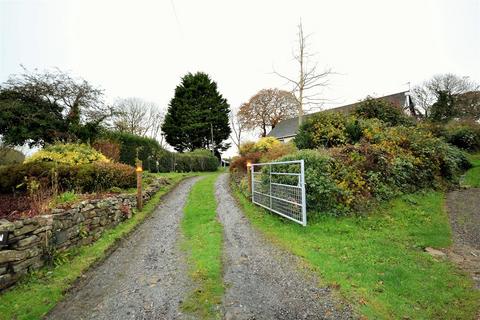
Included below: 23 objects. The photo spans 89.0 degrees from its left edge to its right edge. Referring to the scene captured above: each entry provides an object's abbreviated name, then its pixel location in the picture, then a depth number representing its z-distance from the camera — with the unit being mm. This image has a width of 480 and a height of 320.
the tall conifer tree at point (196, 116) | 30592
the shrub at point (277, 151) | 10773
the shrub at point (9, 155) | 13522
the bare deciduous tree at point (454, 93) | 21797
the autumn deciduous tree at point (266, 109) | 32312
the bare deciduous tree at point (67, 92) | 12992
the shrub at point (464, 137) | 13078
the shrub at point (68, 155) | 9258
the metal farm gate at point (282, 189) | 5652
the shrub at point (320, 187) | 5988
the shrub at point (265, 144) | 13336
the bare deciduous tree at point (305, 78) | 15328
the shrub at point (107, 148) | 12812
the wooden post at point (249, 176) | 9158
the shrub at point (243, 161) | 12156
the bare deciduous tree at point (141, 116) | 30430
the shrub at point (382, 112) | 11767
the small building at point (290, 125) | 24141
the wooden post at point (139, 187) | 7924
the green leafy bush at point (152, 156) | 16172
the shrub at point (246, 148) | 14759
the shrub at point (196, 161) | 20594
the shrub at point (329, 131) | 9617
